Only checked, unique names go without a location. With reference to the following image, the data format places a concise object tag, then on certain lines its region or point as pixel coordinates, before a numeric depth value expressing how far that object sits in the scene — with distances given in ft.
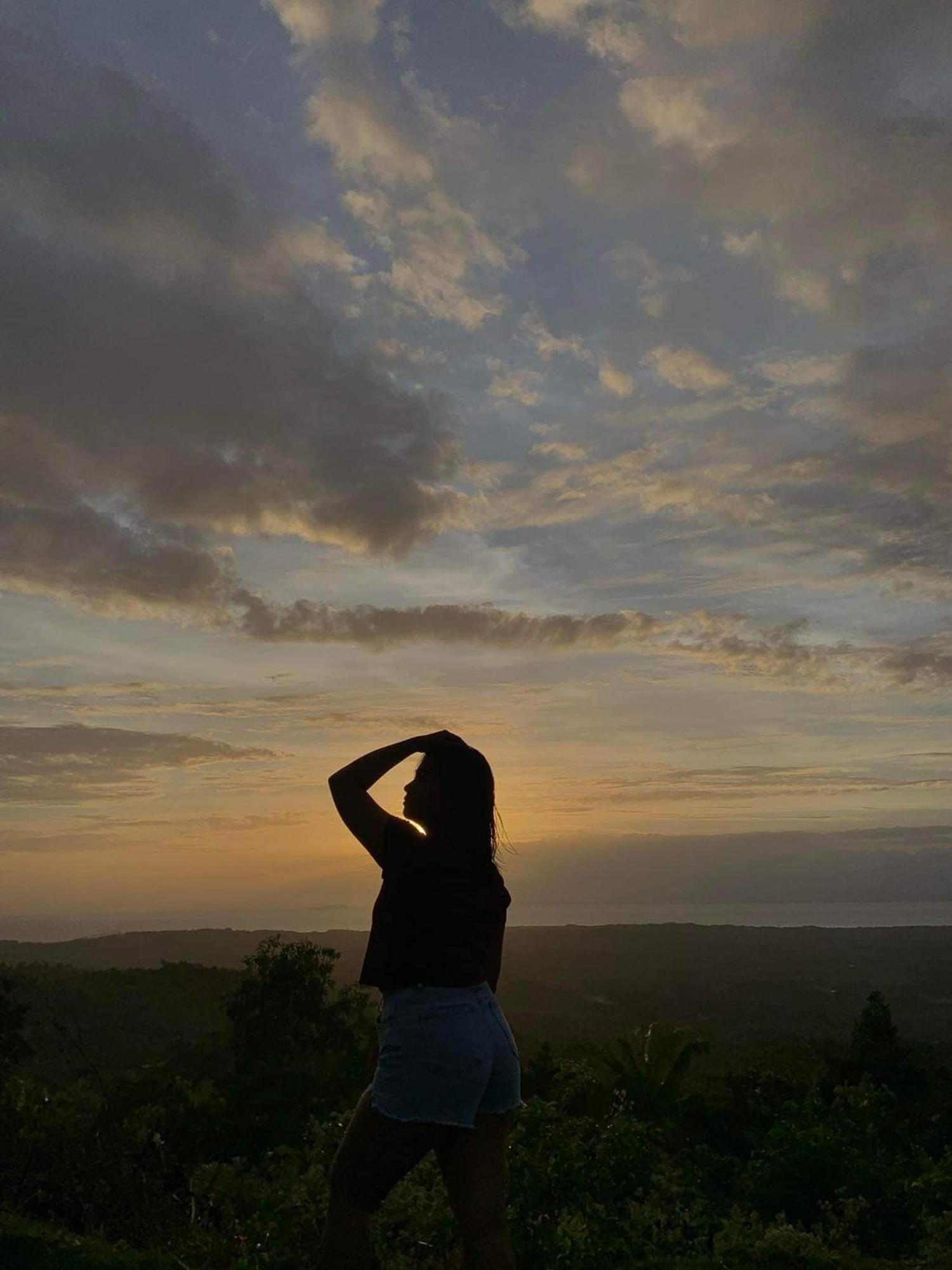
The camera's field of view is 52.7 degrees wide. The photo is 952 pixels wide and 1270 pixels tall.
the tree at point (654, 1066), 69.10
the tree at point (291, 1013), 94.43
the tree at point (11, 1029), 64.34
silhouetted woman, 9.53
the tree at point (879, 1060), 81.56
